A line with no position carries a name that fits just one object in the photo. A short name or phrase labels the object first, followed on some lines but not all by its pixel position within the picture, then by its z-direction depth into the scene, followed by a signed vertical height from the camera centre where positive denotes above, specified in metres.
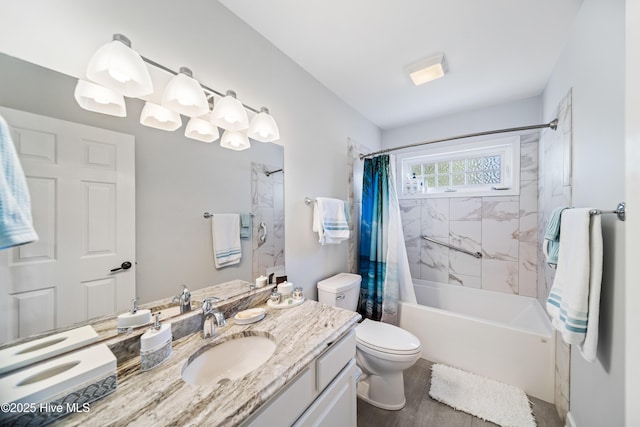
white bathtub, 1.58 -1.02
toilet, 1.46 -0.96
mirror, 0.71 +0.08
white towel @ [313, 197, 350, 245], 1.81 -0.07
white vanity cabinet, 0.70 -0.67
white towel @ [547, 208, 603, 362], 0.89 -0.30
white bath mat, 1.41 -1.28
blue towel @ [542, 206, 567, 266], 1.18 -0.13
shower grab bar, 2.49 -0.41
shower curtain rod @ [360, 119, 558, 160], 1.63 +0.65
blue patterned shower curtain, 2.21 -0.39
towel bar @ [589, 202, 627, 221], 0.80 +0.01
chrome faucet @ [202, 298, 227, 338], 0.95 -0.47
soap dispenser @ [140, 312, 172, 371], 0.74 -0.46
